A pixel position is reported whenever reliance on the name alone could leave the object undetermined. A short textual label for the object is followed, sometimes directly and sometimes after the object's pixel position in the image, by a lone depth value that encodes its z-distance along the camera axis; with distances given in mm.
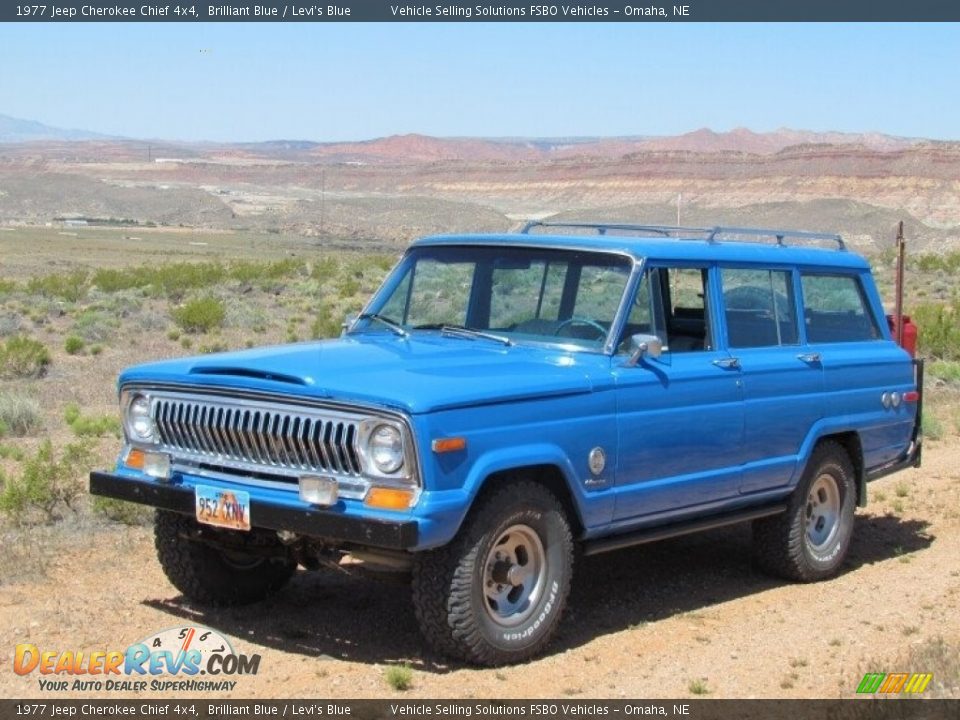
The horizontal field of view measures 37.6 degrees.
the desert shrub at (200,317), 26250
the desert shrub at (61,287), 34844
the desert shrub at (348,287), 37531
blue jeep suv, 6074
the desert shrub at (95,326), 24484
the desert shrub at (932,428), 13922
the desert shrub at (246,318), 27656
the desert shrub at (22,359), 19406
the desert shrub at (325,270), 45375
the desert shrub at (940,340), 22156
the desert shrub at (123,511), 9305
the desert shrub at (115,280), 38562
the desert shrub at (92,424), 13120
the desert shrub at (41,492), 9398
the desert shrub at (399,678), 6051
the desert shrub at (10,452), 11973
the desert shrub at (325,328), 24203
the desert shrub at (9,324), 25234
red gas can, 9812
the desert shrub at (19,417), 13836
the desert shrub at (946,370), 18845
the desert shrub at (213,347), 23094
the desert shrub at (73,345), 22250
